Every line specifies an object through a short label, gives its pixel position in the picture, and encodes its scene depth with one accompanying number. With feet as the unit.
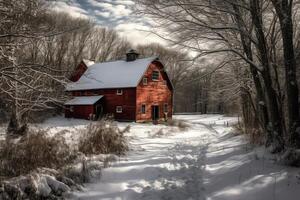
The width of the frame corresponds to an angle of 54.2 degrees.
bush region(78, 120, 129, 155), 28.60
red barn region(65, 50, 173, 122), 96.07
